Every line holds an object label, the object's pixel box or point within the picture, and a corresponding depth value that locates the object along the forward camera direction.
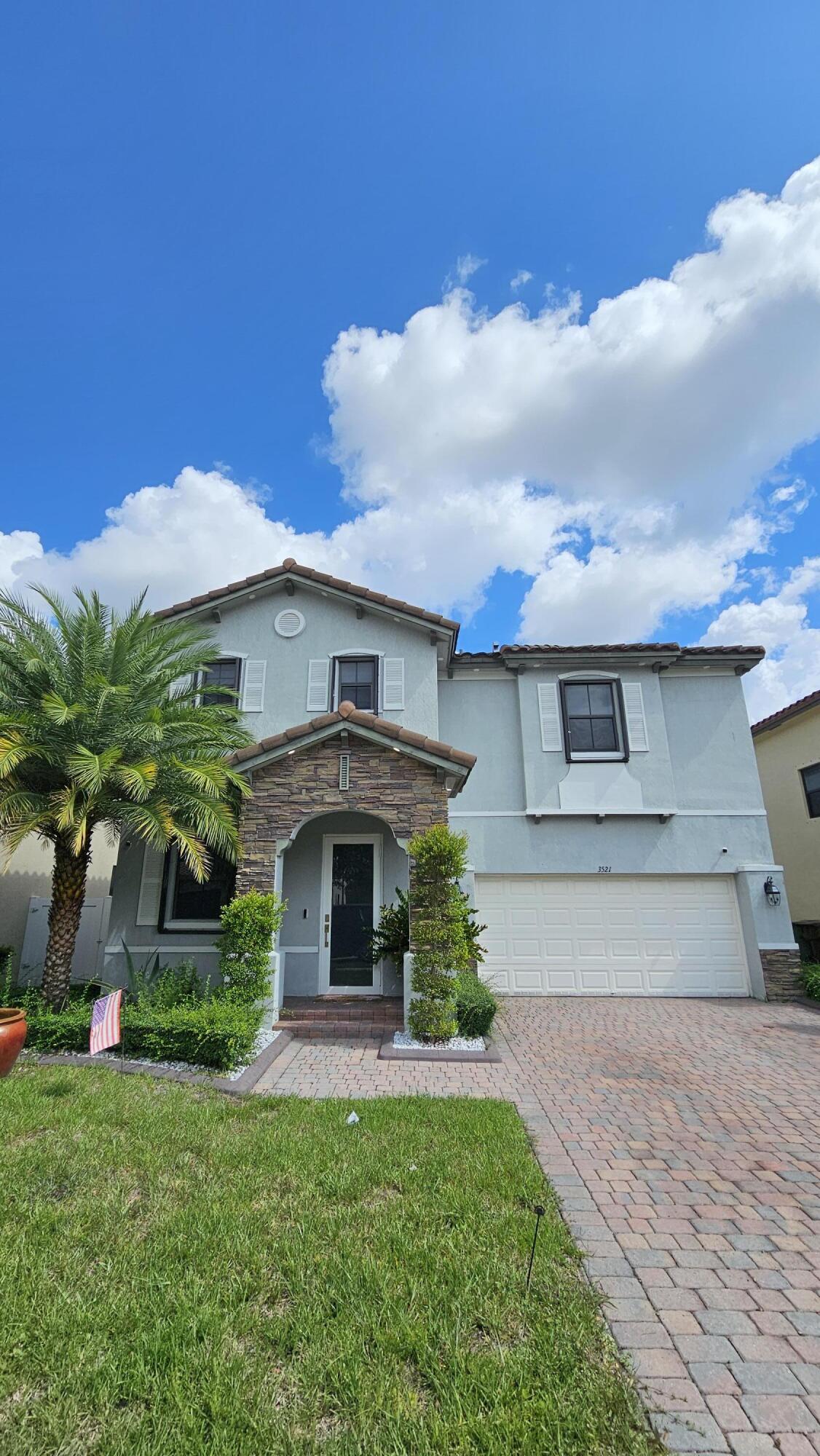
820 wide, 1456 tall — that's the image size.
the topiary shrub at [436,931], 8.84
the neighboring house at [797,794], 16.38
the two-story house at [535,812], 11.78
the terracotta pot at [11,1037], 7.04
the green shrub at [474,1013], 9.13
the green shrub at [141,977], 9.34
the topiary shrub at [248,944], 9.02
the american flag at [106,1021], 6.56
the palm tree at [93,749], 8.73
